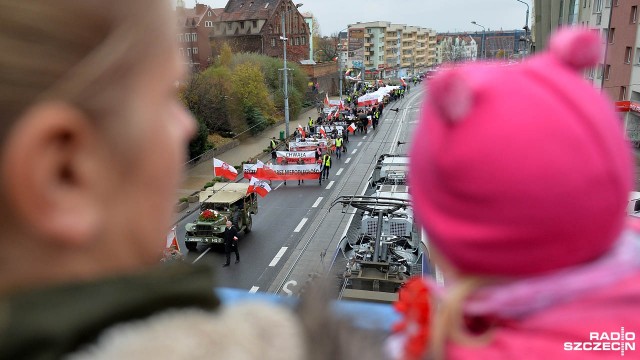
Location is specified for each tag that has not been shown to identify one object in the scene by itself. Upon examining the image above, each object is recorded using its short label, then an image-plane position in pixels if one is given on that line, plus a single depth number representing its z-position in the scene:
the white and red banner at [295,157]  19.79
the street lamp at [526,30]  23.23
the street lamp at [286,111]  26.57
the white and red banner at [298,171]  19.34
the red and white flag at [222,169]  14.52
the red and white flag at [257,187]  14.74
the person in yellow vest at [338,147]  24.09
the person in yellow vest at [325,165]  20.34
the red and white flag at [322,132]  24.71
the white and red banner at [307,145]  22.37
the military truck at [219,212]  13.12
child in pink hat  0.88
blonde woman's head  0.52
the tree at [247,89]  27.97
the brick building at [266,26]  28.84
